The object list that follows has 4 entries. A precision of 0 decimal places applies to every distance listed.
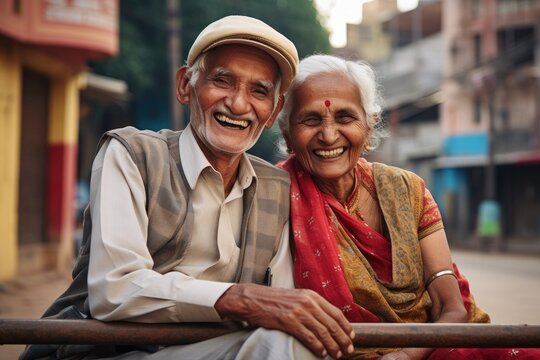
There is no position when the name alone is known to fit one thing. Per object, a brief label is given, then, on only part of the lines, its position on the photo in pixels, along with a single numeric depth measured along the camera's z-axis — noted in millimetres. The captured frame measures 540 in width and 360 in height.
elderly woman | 2873
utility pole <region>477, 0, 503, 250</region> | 23719
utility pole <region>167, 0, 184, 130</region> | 15805
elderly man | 2326
